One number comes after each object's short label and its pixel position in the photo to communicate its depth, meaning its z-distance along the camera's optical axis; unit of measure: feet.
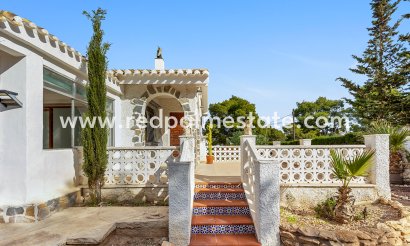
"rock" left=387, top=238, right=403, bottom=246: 15.47
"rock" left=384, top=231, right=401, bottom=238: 15.65
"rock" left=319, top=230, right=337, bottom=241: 14.69
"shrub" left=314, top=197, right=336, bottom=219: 19.04
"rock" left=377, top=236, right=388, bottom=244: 15.19
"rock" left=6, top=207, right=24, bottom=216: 15.98
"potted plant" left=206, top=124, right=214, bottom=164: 39.22
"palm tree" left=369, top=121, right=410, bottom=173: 27.55
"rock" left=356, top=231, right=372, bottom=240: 14.87
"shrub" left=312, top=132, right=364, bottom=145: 42.72
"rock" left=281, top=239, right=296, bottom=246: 14.96
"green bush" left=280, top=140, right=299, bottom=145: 66.45
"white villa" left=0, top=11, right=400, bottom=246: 15.07
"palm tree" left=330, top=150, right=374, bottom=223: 17.87
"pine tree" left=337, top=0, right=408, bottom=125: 52.54
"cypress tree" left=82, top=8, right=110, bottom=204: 20.54
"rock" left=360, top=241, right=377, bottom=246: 14.76
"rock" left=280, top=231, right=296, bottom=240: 14.93
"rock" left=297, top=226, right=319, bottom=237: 14.94
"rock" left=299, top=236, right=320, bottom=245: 14.88
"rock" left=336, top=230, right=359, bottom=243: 14.60
